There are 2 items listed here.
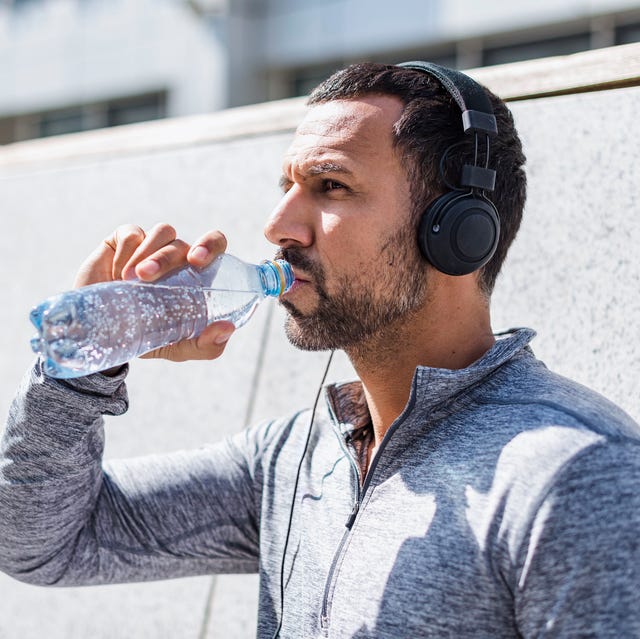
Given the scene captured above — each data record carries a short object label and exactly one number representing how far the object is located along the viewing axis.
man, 1.21
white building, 8.90
